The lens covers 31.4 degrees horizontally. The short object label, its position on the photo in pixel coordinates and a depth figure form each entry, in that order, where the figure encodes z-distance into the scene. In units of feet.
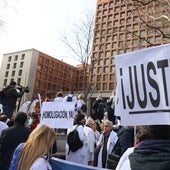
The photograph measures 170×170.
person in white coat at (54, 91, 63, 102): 32.70
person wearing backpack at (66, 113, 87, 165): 19.98
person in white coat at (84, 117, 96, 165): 20.34
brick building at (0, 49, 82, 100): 286.66
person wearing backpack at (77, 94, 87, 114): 33.30
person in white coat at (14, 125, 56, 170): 10.52
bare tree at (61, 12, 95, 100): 76.54
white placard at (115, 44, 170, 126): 7.40
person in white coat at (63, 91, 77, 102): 32.76
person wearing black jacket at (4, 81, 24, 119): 32.07
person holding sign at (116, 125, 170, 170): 5.88
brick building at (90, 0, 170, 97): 214.90
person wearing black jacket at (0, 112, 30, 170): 15.61
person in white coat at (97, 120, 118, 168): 19.25
